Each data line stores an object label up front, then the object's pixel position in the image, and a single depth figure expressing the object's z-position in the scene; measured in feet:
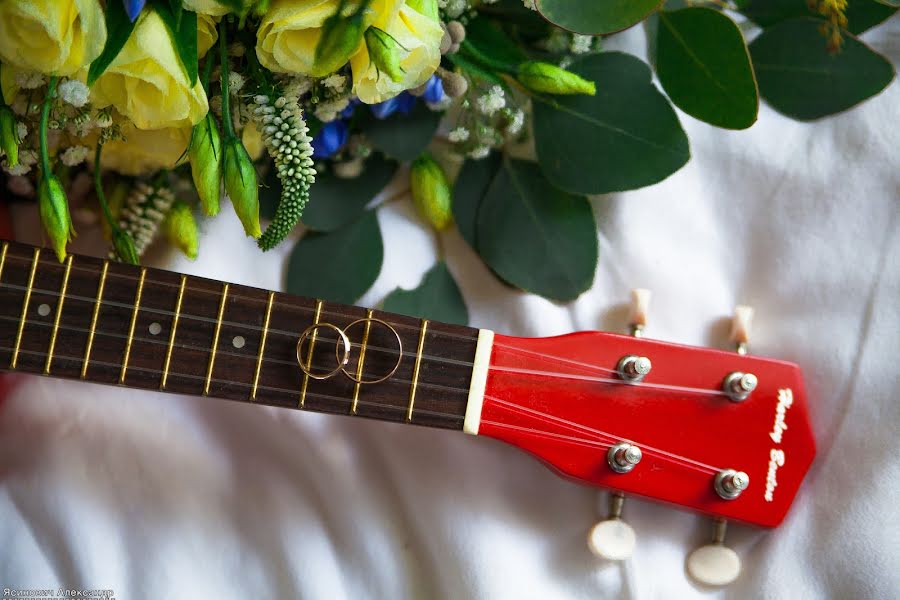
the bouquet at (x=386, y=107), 1.52
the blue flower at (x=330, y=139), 2.02
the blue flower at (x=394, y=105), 2.00
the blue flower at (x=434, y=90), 1.94
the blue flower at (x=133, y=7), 1.45
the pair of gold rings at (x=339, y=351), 1.82
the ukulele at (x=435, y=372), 1.84
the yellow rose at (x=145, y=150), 1.88
